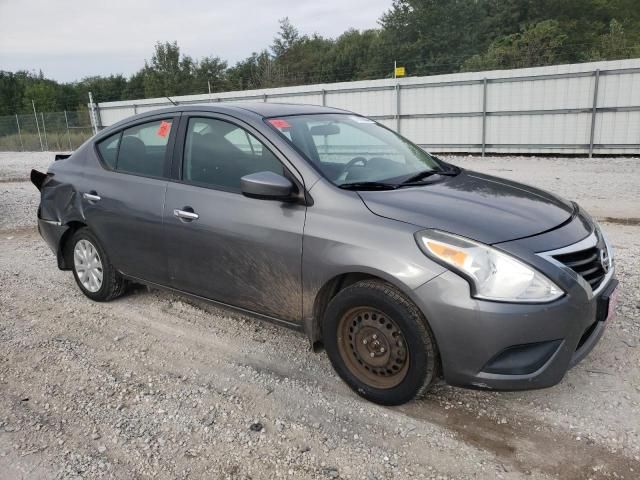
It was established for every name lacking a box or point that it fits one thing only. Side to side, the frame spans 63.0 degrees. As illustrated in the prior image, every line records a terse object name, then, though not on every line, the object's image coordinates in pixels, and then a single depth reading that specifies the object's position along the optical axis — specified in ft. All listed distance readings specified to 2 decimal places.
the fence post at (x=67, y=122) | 93.25
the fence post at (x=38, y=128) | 98.68
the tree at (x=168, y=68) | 147.73
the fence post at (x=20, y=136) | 102.47
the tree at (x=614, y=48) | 69.46
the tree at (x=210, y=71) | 159.94
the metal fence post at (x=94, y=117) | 86.74
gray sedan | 8.31
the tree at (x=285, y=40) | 197.88
